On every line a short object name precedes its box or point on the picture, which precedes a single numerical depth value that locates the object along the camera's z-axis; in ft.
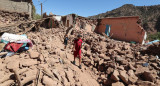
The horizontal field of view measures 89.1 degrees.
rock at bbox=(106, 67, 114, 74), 10.99
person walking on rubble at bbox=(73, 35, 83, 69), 11.31
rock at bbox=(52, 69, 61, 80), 7.79
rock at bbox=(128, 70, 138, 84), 8.90
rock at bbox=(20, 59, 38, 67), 7.69
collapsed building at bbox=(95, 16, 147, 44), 27.09
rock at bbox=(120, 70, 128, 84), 9.00
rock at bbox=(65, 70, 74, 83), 8.51
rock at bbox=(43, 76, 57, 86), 6.54
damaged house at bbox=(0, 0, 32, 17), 26.13
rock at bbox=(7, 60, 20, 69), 7.10
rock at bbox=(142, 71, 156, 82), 8.54
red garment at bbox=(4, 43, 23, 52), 9.02
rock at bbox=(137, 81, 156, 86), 8.06
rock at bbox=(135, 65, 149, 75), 10.17
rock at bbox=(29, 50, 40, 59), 8.99
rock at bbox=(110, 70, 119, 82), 9.27
